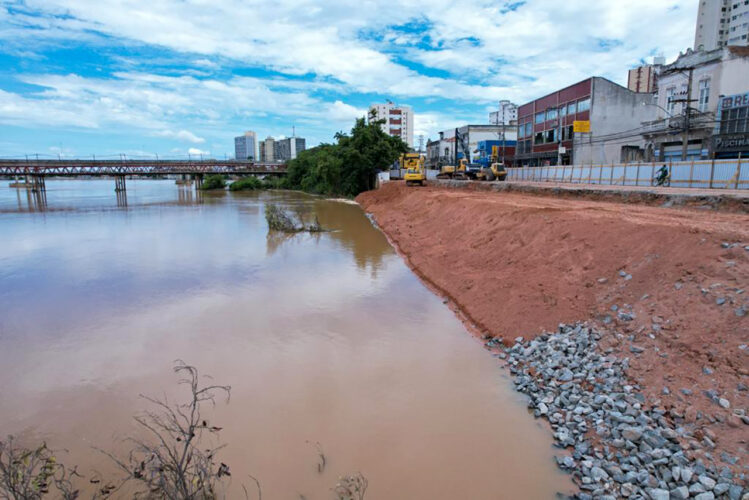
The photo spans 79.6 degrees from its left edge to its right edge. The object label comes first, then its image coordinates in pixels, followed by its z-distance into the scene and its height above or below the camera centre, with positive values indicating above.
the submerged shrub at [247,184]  96.25 -1.73
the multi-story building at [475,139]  49.58 +6.71
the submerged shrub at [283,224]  27.72 -3.01
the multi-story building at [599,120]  46.37 +6.00
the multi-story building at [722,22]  75.69 +26.77
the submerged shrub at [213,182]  105.00 -1.50
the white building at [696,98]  33.22 +5.99
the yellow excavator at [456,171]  46.12 +0.50
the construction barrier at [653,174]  22.02 +0.12
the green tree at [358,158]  55.00 +2.19
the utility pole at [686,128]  30.41 +3.20
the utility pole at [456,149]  44.91 +2.61
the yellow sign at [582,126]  47.50 +5.17
